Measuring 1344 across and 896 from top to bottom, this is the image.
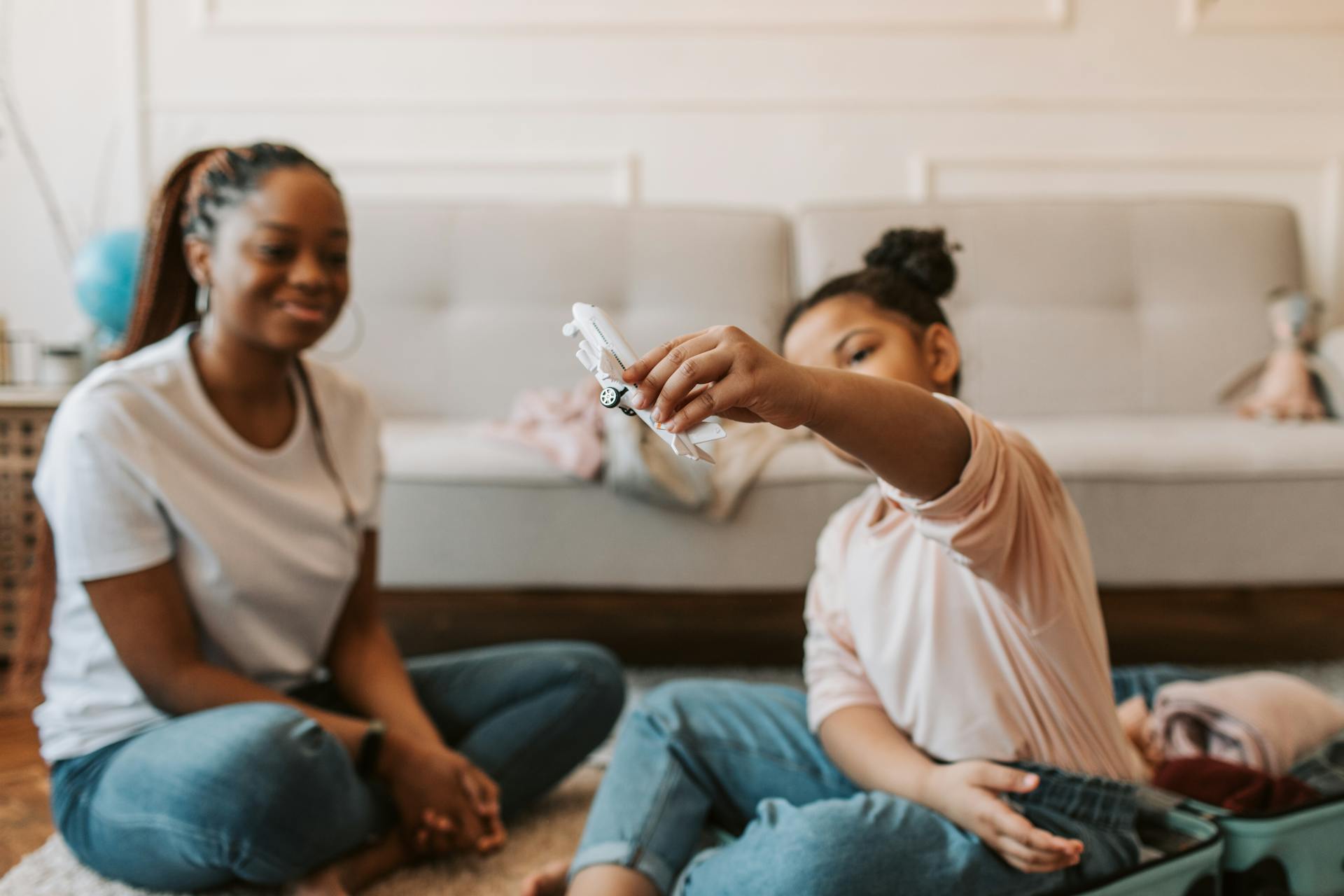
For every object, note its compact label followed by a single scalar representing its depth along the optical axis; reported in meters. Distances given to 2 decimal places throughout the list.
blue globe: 1.86
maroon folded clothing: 0.88
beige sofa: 1.29
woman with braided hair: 0.85
